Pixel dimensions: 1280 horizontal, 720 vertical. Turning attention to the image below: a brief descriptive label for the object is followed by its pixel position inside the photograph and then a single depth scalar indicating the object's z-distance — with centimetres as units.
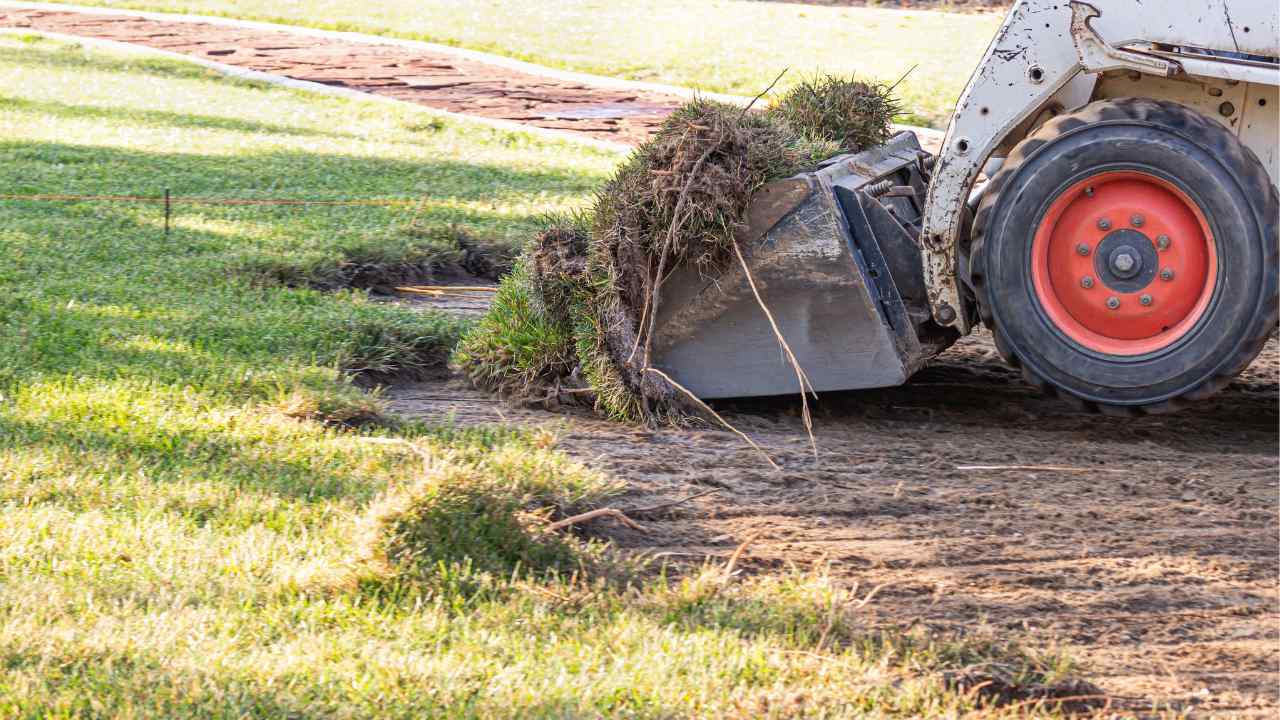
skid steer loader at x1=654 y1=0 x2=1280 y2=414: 980
